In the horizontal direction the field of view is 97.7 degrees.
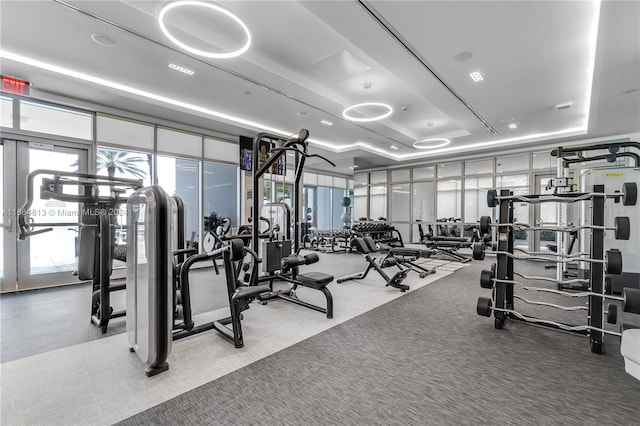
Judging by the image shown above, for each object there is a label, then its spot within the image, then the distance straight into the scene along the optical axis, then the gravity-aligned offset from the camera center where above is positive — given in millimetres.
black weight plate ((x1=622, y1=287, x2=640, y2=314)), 2291 -735
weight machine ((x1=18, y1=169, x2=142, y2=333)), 2932 -215
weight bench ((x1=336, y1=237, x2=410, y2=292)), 4657 -995
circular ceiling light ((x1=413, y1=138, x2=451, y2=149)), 8312 +2100
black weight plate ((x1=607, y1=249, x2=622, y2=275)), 2459 -450
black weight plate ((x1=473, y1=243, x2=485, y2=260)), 3267 -471
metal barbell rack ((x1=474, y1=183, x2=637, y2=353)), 2529 -513
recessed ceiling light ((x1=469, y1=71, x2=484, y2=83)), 4578 +2259
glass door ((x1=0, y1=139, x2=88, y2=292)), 4676 -231
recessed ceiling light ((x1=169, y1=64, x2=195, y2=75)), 4445 +2286
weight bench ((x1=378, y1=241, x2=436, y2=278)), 5097 -884
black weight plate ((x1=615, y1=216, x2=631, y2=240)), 2498 -145
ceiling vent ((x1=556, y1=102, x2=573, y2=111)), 5950 +2287
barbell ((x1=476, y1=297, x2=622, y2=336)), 2871 -1103
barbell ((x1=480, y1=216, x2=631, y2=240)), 2500 -147
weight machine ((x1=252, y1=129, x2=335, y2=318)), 3600 -643
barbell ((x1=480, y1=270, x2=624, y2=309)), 3024 -758
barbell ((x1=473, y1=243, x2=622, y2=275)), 2461 -447
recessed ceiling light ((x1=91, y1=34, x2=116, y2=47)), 3686 +2283
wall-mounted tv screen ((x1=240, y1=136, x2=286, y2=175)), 7773 +1598
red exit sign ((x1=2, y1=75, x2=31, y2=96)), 4371 +1979
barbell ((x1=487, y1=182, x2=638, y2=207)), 2518 +152
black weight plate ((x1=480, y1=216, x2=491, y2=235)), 3371 -155
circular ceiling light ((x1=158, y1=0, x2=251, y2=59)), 2938 +2139
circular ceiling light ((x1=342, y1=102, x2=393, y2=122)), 5607 +2175
